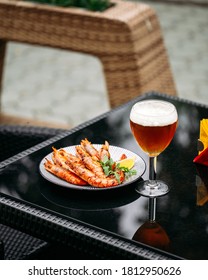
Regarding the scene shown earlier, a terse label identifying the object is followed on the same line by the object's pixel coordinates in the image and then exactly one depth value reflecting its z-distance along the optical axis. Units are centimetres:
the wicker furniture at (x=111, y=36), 262
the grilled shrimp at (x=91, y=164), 122
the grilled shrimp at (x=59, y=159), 124
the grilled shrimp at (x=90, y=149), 128
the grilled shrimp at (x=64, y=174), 121
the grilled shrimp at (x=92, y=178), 120
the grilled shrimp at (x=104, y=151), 127
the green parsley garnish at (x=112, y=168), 122
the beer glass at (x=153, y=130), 117
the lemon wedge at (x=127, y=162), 128
